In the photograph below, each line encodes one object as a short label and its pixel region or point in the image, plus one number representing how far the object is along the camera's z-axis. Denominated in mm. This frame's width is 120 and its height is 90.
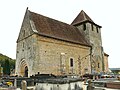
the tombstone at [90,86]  8059
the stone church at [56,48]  14671
